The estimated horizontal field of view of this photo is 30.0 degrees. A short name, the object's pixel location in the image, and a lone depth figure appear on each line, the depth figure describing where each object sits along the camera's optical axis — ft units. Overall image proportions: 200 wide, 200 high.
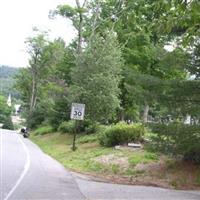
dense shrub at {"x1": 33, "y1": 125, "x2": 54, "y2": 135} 126.51
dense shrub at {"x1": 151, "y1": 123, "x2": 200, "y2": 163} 42.25
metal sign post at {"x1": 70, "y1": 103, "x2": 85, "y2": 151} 74.14
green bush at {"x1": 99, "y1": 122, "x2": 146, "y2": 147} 64.40
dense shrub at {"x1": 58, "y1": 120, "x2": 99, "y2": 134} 89.71
